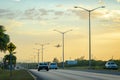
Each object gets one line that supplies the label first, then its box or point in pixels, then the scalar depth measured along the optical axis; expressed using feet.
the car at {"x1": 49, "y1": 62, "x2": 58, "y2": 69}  364.03
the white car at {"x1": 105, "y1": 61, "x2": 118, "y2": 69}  295.77
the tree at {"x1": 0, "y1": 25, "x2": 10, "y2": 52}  254.96
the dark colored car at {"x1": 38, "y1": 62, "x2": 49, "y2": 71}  300.61
